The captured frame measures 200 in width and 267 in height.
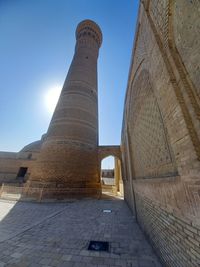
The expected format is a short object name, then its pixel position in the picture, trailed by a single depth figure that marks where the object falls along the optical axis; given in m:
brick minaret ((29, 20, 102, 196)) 9.37
